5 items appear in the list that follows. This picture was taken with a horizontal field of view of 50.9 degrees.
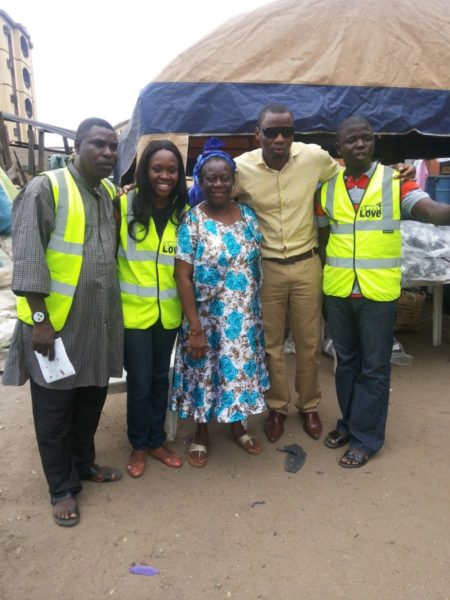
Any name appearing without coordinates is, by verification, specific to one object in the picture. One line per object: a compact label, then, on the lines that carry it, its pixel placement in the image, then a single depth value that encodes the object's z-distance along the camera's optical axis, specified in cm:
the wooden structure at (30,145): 952
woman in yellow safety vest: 247
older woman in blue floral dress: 256
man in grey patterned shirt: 208
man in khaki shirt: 282
